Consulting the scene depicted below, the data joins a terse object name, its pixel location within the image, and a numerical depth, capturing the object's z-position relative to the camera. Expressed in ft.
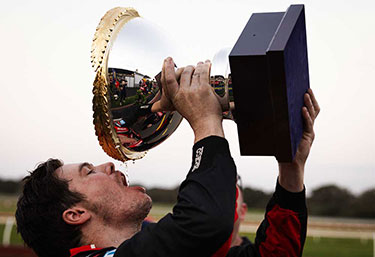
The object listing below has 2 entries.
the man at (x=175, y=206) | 5.86
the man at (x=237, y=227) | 14.64
